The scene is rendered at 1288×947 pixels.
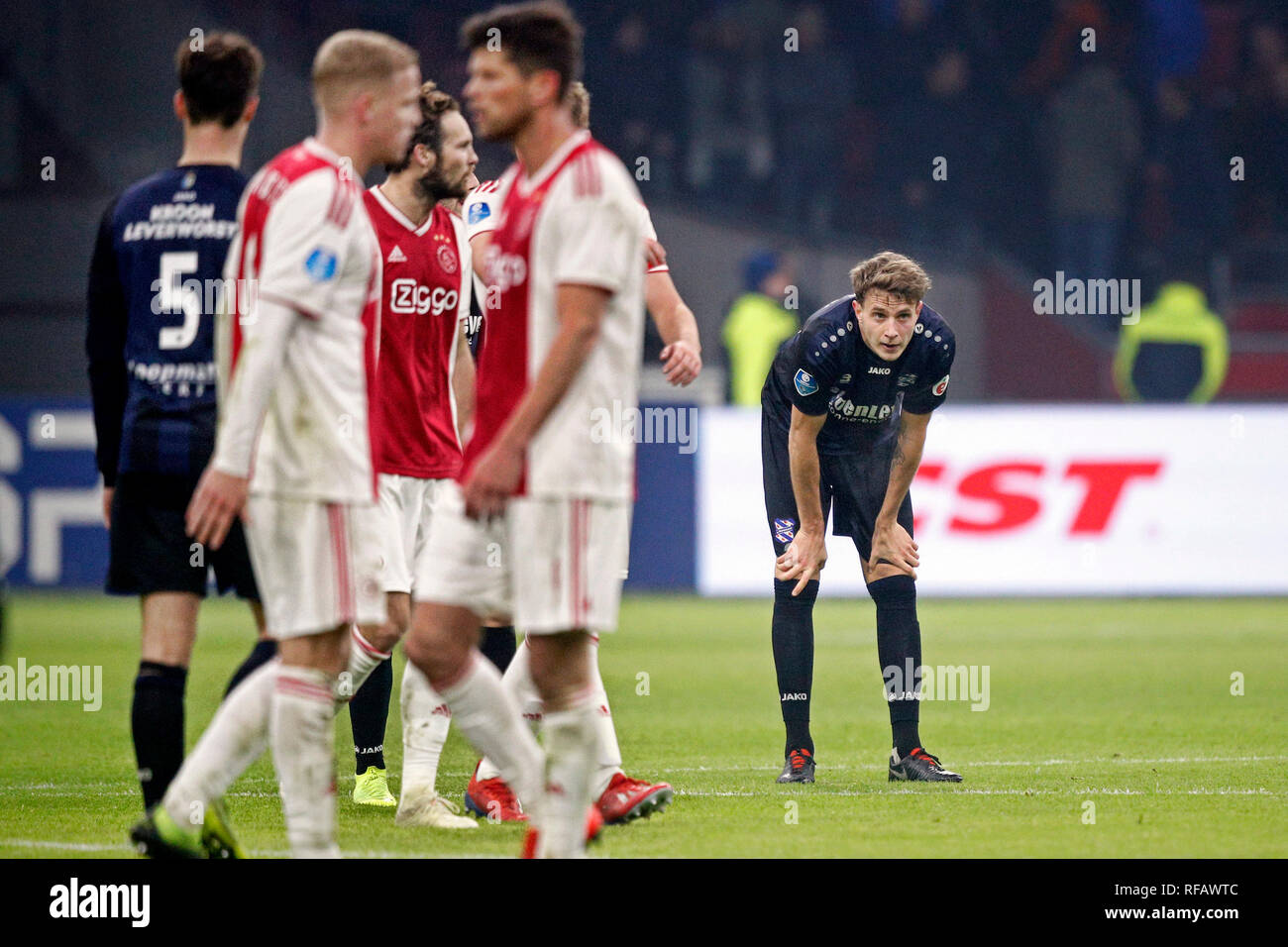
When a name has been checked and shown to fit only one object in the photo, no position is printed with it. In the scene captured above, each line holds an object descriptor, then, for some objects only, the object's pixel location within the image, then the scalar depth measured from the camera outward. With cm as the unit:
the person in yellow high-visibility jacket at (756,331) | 3116
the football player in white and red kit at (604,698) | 1087
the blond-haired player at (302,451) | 808
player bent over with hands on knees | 1294
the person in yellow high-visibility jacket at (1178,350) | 3353
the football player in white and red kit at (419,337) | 1155
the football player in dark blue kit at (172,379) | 918
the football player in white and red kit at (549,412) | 787
